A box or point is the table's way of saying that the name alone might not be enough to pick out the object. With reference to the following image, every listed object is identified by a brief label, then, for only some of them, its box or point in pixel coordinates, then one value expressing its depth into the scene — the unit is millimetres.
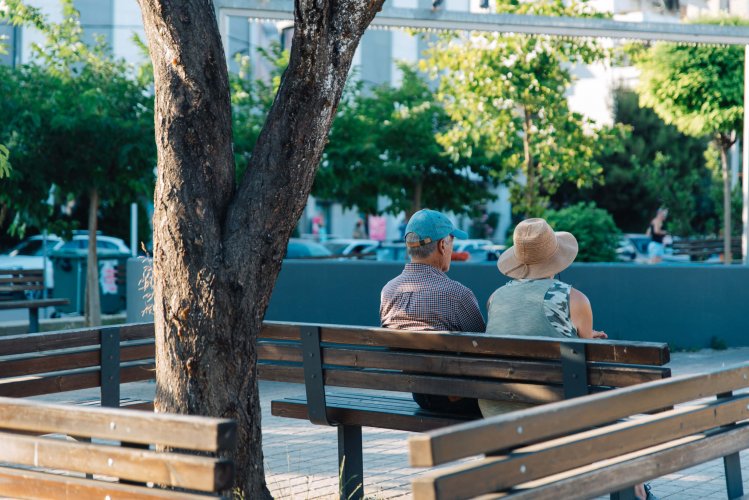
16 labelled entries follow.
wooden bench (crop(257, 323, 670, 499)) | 4820
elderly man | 5586
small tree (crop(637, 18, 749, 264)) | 20391
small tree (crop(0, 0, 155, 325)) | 14773
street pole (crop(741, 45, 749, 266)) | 12963
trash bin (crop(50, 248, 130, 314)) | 18859
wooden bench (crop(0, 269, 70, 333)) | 13078
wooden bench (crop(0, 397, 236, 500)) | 3375
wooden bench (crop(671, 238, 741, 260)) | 24094
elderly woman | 5312
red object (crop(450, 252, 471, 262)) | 15727
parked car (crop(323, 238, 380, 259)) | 31078
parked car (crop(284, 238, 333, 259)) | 25044
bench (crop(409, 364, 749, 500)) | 3230
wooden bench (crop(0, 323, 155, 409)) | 5723
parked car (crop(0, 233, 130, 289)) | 24211
